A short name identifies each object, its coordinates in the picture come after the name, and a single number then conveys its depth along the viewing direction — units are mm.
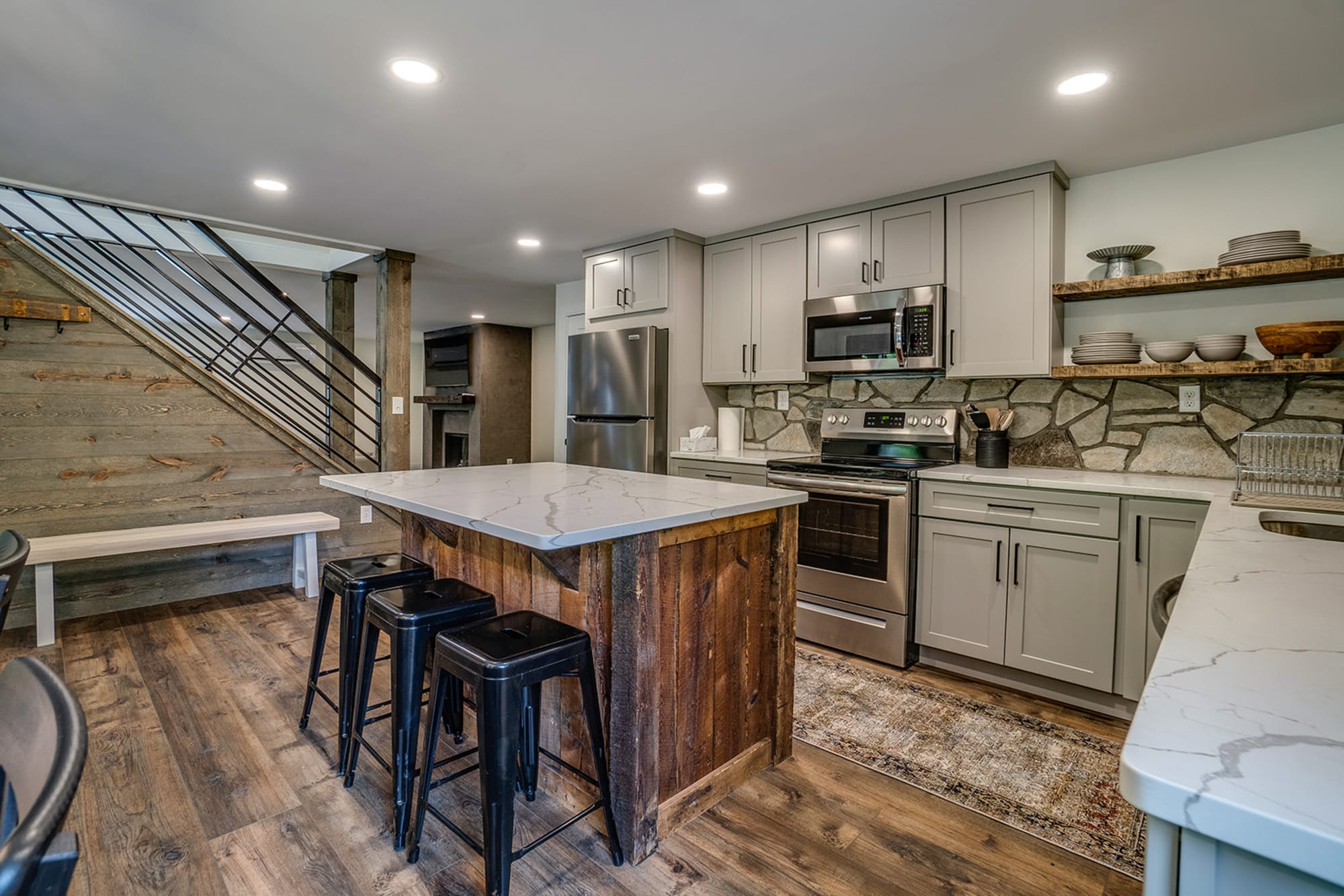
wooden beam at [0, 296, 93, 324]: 3338
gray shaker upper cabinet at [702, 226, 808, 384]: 3811
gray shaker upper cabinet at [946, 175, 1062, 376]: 2955
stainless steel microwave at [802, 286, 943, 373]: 3244
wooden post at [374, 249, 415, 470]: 4750
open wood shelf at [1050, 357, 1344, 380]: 2389
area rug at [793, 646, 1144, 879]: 1870
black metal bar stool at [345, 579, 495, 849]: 1732
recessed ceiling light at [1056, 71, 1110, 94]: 2188
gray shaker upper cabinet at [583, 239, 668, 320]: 4172
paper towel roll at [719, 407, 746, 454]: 4289
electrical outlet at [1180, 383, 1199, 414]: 2846
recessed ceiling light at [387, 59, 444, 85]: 2184
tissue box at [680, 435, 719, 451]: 4086
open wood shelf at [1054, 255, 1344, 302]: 2418
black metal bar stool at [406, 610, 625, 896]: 1438
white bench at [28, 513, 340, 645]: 3195
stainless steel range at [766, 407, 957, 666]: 3002
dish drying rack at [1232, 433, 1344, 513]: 2062
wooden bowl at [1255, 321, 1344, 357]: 2381
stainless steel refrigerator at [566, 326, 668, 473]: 4082
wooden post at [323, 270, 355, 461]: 5340
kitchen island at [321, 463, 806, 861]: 1665
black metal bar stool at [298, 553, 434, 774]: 2072
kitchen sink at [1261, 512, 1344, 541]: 1784
